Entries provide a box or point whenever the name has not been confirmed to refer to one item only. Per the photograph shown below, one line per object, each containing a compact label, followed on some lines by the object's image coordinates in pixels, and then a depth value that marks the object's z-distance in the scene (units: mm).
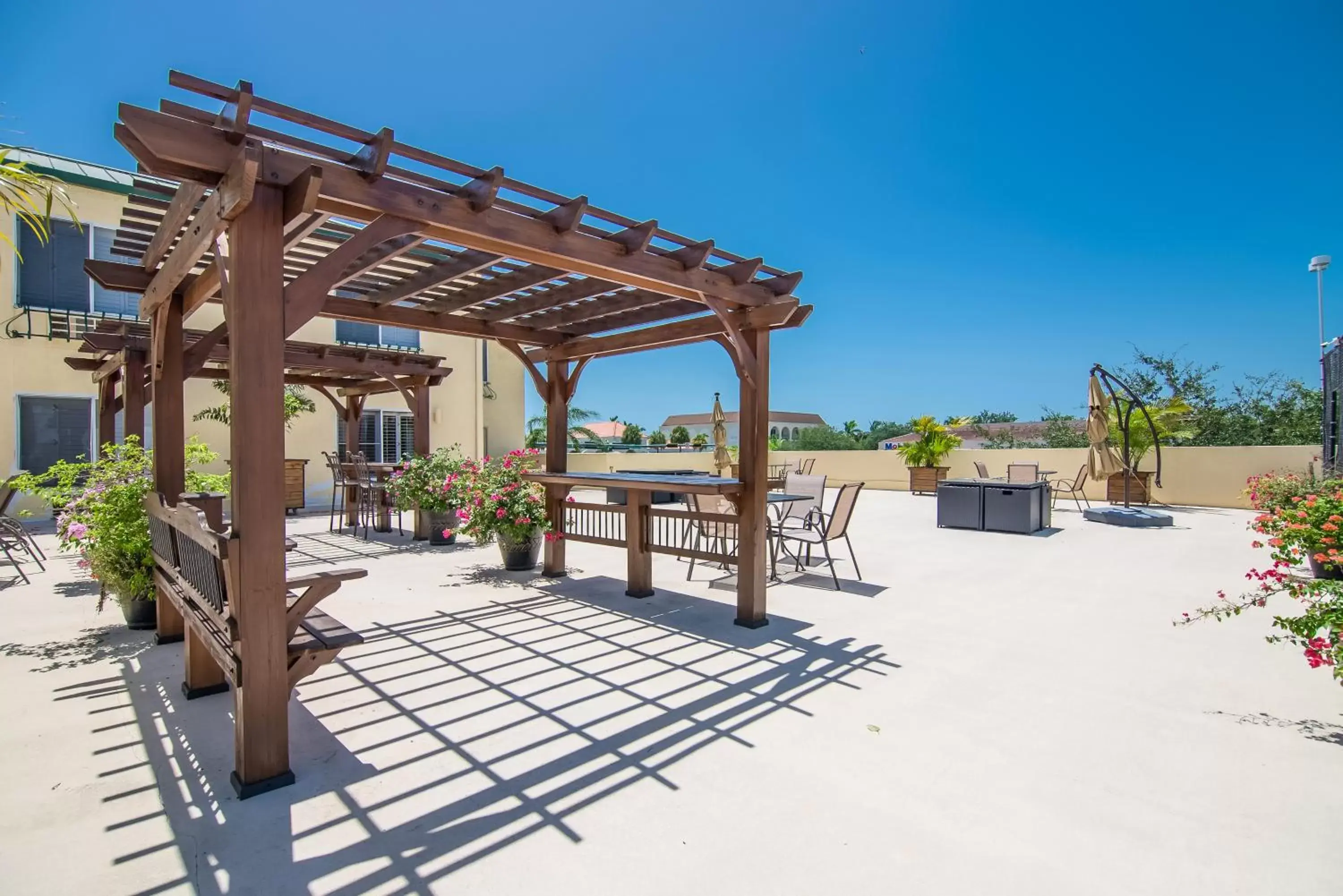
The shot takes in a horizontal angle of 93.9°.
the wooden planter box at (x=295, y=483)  10922
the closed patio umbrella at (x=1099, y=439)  10008
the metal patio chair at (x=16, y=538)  5480
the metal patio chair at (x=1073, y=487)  11688
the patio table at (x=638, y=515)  4840
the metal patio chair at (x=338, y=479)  9117
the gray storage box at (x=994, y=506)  8867
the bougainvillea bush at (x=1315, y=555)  2357
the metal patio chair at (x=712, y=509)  4980
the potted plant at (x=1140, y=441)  12180
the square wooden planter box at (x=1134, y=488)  12031
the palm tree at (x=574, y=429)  24797
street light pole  10289
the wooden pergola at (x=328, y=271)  2199
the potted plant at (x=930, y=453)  15164
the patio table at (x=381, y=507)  8789
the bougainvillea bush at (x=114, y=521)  3785
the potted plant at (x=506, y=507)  5840
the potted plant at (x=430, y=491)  7508
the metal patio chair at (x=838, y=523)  5562
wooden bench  2312
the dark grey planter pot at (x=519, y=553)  6125
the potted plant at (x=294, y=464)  10508
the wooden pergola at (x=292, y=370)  5559
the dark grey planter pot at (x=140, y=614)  4070
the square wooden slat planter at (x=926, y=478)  15180
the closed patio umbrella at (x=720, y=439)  13727
